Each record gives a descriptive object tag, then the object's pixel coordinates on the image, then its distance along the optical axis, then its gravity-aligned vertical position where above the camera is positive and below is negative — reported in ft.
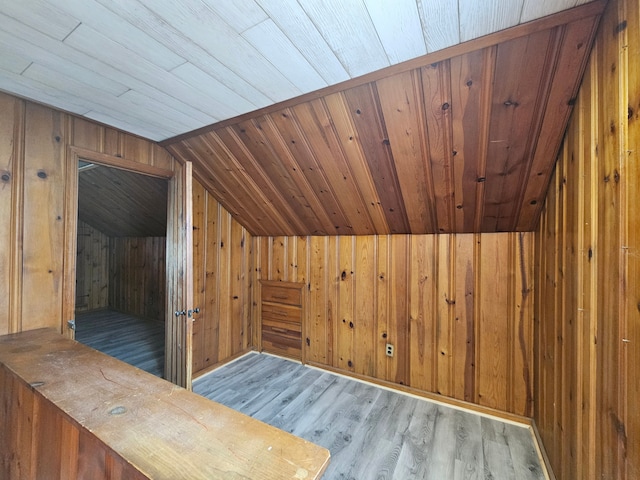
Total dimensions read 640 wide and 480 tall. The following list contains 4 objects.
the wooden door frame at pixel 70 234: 5.63 +0.12
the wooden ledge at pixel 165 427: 2.00 -1.80
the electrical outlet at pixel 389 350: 8.22 -3.52
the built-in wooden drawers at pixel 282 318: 10.07 -3.16
